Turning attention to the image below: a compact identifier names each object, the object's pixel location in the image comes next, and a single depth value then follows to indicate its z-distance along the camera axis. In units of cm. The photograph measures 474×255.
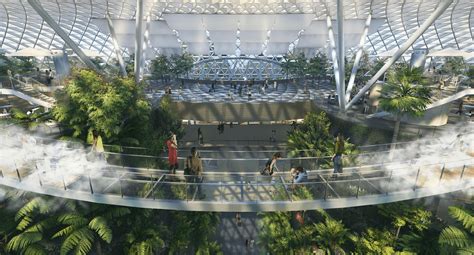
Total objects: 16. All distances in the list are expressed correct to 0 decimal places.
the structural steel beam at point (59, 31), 1588
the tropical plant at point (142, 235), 1245
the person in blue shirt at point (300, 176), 1043
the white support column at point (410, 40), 1573
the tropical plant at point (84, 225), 1088
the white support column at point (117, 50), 2636
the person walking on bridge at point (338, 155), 1131
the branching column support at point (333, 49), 2667
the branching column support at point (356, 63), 2545
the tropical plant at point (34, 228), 1084
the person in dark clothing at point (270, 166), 1084
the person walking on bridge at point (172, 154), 1085
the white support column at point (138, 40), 1997
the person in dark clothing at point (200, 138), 2914
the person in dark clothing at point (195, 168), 1009
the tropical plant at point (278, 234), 1456
